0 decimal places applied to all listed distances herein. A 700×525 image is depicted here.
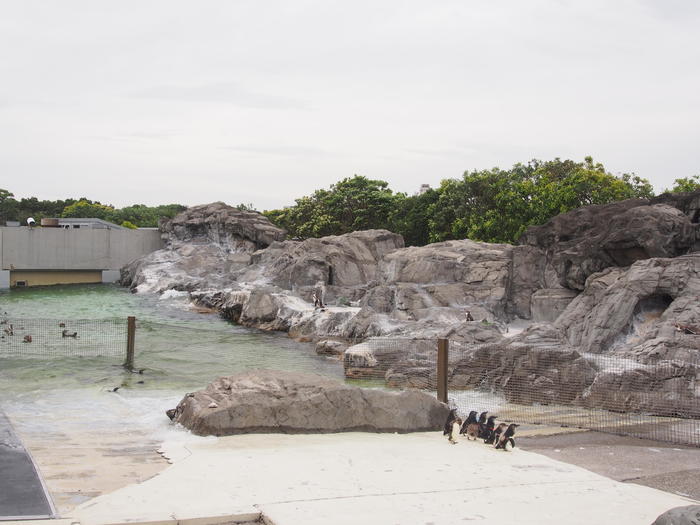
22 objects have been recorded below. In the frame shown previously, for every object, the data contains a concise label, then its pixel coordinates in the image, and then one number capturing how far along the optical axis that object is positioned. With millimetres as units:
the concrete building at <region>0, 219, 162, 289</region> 46250
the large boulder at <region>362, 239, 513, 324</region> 26844
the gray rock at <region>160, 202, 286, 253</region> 45781
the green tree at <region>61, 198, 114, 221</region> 78112
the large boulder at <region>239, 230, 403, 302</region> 35000
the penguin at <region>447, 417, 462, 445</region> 8695
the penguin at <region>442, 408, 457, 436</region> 8883
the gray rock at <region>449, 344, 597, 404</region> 12438
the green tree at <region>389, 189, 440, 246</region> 47375
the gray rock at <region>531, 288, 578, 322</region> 23328
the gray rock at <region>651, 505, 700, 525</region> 4699
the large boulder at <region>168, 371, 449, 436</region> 8797
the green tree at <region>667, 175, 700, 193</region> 38534
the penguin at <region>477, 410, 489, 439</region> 8656
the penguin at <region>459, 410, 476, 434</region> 8883
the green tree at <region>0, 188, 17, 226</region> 75125
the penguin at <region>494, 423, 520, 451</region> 8164
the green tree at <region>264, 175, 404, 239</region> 52188
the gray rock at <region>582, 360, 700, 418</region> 11008
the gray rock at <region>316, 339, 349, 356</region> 21959
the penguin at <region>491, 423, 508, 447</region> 8343
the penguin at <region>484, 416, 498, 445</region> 8438
